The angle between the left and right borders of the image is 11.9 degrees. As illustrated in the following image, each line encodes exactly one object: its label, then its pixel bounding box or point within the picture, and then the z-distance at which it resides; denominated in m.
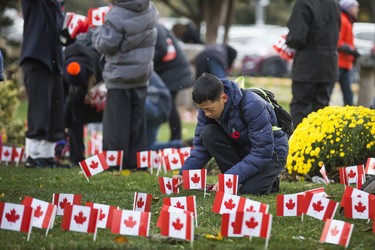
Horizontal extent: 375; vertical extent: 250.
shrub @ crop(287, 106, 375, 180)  17.01
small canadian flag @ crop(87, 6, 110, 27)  19.94
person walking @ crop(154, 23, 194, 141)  25.31
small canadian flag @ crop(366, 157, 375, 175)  14.87
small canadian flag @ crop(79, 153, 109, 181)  16.28
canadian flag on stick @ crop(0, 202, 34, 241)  11.15
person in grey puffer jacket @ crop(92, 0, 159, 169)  18.64
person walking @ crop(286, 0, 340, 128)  19.98
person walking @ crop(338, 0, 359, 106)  23.92
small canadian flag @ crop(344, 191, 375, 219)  12.12
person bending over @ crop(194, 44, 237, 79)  25.12
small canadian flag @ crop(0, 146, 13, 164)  20.09
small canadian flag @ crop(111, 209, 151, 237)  11.19
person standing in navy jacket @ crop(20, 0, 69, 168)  18.81
